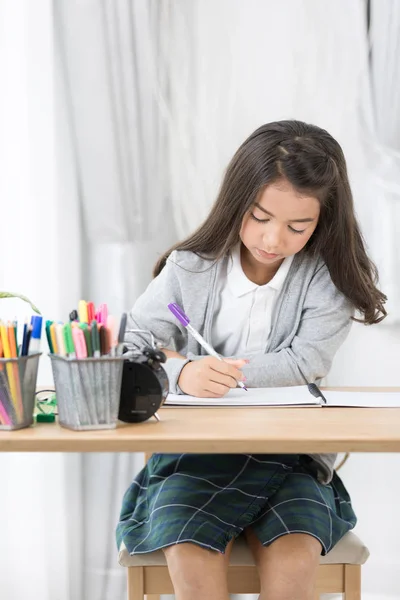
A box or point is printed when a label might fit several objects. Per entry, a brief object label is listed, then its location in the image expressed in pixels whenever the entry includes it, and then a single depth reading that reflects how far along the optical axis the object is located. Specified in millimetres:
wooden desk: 1760
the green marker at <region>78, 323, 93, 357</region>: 1812
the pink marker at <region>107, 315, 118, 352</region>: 1822
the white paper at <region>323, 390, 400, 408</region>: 2011
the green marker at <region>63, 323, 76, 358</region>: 1816
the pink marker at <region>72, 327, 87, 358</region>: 1809
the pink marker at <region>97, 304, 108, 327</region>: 1841
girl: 2033
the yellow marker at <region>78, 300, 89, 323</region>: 1847
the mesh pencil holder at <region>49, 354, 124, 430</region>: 1812
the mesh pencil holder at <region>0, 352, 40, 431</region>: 1818
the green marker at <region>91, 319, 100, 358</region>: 1815
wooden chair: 2095
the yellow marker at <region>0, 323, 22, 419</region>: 1818
